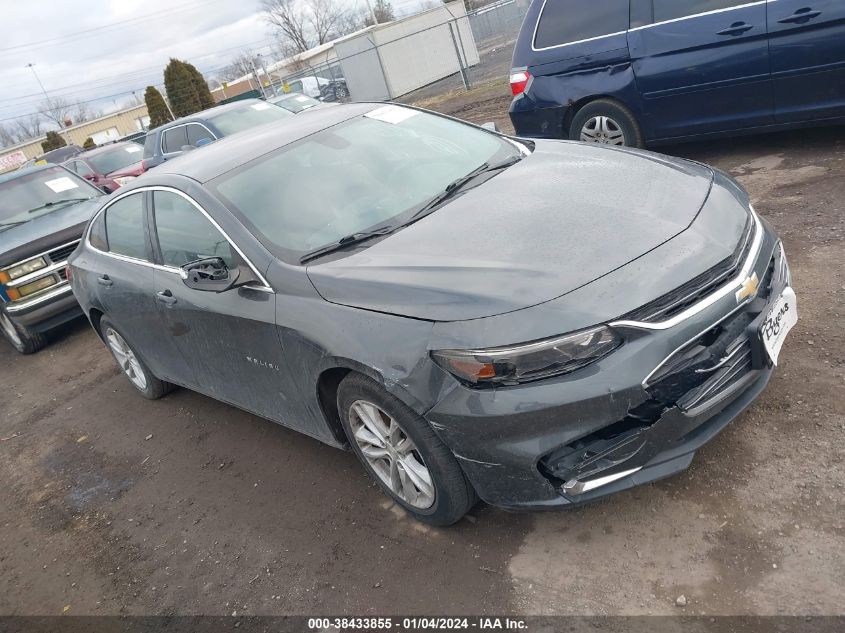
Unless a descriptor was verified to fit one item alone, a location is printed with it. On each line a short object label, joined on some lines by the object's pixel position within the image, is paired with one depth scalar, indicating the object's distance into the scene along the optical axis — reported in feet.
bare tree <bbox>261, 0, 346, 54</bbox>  214.69
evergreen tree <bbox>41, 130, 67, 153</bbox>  157.89
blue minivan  17.03
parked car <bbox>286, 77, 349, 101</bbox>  88.48
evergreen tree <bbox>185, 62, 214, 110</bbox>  121.39
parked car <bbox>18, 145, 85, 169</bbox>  80.18
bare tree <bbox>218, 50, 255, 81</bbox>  229.45
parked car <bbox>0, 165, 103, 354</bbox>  22.53
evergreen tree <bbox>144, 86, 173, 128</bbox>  128.16
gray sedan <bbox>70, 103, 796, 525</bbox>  7.76
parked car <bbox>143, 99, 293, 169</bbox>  34.58
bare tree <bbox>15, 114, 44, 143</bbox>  313.48
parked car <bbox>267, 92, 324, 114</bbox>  47.42
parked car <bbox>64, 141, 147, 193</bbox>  42.83
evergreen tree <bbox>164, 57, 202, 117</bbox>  119.85
